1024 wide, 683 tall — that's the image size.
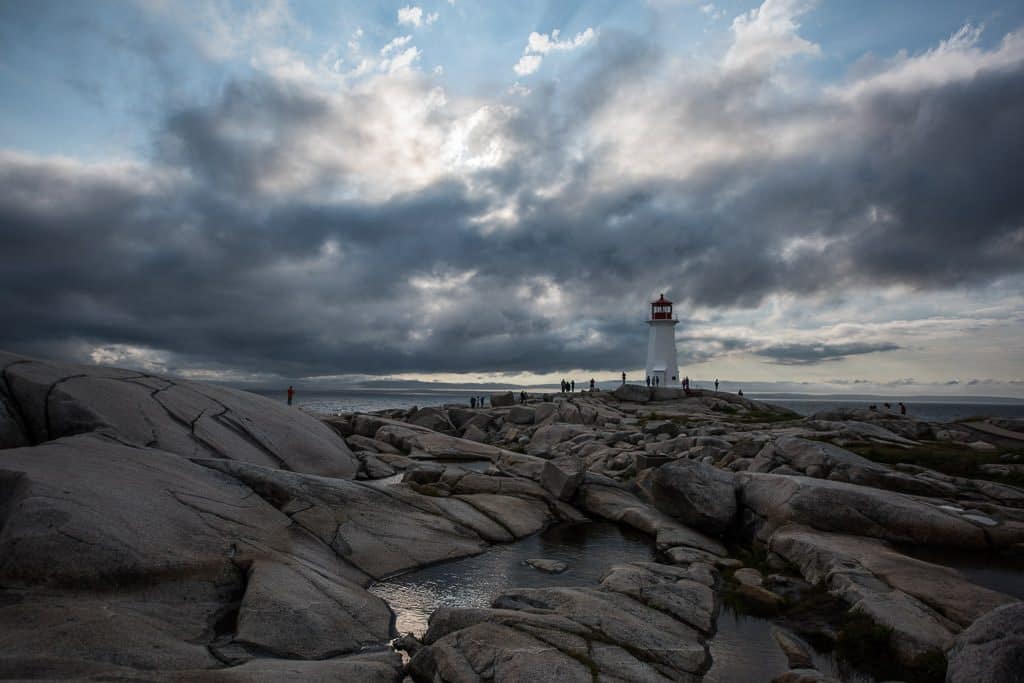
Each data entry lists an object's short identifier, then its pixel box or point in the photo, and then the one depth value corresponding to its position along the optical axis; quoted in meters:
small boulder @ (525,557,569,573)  13.73
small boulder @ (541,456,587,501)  19.70
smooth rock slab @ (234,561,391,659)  8.22
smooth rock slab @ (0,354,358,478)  14.44
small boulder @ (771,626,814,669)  9.25
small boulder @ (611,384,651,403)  62.25
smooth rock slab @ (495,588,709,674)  8.65
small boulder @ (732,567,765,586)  12.75
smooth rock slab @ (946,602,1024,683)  6.60
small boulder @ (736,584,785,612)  11.63
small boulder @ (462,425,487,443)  43.97
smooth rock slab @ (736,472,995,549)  15.02
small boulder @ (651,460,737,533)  17.16
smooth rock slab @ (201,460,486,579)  13.09
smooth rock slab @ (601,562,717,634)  10.62
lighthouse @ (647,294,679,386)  74.12
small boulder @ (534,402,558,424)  49.75
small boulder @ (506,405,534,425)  49.97
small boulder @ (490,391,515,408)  64.06
